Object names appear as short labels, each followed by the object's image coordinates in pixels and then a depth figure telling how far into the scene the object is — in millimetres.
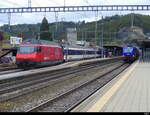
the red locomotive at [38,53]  26547
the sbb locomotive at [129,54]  43300
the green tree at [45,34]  81312
